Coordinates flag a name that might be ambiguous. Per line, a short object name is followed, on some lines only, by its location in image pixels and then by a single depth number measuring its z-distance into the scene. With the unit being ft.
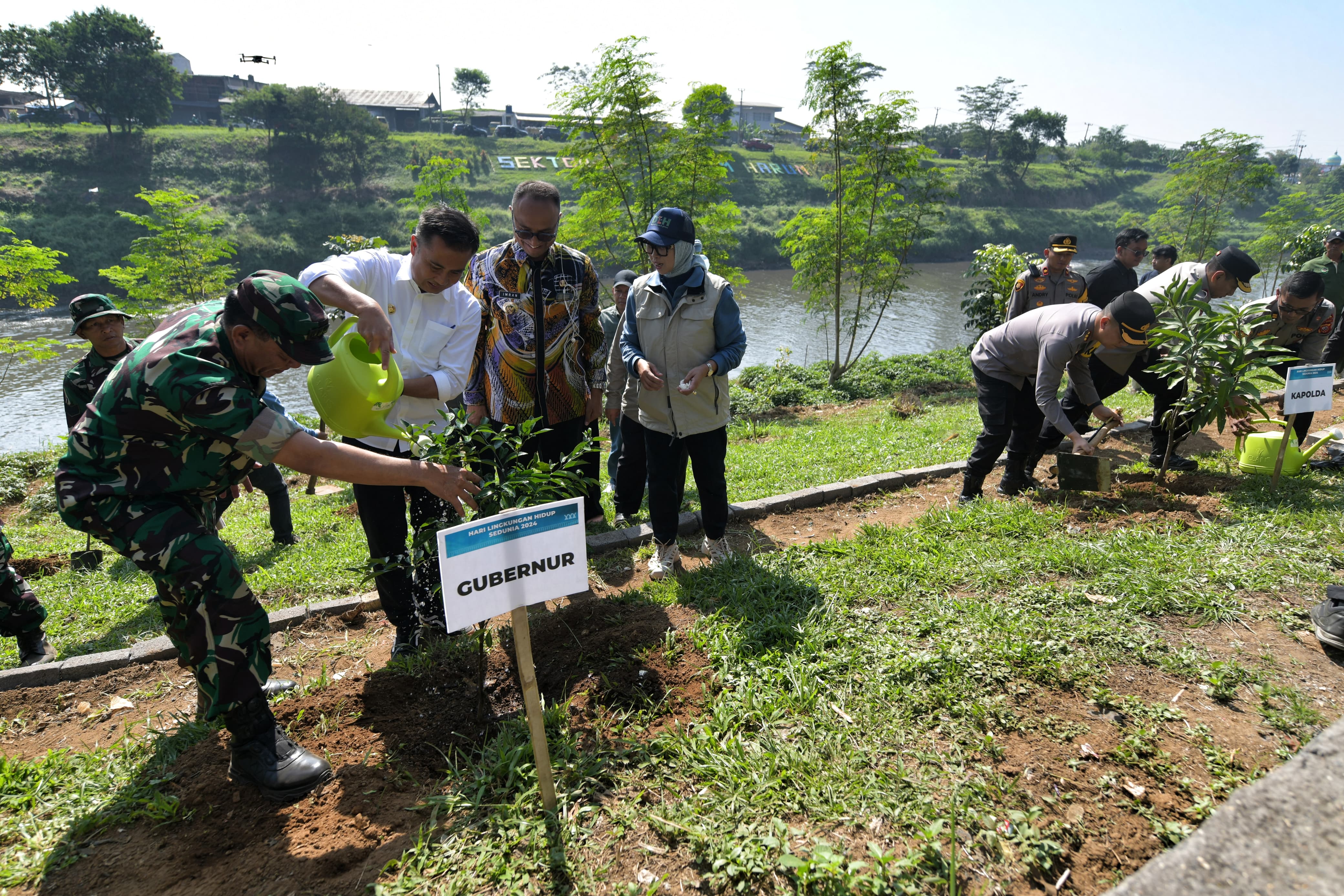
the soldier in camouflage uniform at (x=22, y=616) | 11.15
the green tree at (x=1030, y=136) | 177.58
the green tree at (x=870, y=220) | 40.42
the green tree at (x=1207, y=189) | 52.80
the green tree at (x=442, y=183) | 33.45
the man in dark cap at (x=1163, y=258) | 25.55
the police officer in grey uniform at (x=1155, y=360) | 16.21
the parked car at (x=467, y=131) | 177.17
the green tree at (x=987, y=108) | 193.77
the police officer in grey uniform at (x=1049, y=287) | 21.59
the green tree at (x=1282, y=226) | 56.39
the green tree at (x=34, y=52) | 117.08
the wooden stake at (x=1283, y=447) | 14.26
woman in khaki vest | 11.62
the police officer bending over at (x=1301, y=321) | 15.49
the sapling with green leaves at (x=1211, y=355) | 14.16
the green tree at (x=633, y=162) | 35.78
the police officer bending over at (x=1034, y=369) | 14.05
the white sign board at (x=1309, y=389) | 14.06
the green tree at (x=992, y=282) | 37.99
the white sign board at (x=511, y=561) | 6.23
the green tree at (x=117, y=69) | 118.01
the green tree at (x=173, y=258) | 37.04
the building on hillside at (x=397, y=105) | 184.75
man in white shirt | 9.11
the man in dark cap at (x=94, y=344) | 13.66
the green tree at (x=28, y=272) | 27.12
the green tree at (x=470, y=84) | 196.95
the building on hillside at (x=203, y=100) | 163.43
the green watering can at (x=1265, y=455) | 15.71
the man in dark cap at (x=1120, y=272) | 21.21
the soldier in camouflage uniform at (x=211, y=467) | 6.79
